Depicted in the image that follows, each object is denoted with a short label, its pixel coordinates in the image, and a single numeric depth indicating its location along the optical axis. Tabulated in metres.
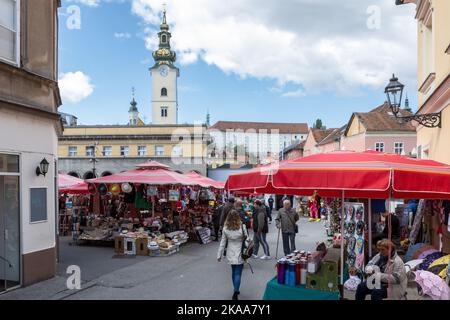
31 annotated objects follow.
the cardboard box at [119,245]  13.78
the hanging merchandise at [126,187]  15.95
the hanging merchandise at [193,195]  18.53
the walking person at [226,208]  14.08
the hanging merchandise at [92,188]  16.28
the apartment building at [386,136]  44.94
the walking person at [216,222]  17.28
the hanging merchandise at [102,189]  16.03
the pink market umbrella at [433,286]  5.77
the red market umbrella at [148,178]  14.56
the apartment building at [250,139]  61.96
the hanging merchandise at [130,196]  16.69
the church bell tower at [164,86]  70.83
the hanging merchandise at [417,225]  9.64
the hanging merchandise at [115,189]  16.09
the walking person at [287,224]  11.95
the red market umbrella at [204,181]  17.52
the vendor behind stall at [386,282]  5.82
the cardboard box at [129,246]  13.56
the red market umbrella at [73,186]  17.75
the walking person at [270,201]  30.07
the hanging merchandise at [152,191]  15.98
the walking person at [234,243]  7.93
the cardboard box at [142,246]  13.43
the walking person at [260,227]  12.68
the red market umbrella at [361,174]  4.95
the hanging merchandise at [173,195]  16.38
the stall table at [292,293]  6.38
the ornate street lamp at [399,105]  8.97
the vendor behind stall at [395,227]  11.99
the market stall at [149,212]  13.81
